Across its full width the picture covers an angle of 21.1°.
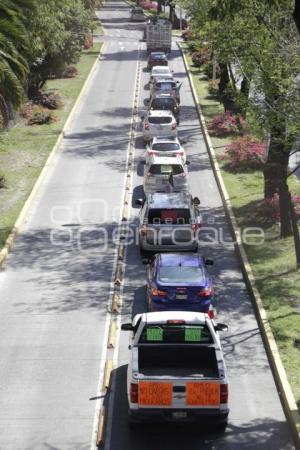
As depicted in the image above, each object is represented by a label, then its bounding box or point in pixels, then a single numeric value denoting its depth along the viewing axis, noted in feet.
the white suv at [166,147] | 114.72
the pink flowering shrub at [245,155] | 124.77
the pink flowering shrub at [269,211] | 96.32
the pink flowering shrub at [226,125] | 149.38
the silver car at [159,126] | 137.90
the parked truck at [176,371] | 45.24
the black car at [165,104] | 156.76
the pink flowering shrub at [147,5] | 418.10
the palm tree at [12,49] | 84.38
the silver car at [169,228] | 81.20
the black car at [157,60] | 234.17
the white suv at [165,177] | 103.71
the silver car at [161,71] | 200.25
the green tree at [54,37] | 141.49
